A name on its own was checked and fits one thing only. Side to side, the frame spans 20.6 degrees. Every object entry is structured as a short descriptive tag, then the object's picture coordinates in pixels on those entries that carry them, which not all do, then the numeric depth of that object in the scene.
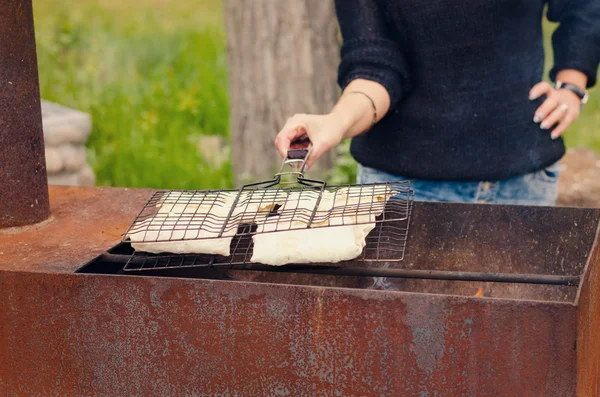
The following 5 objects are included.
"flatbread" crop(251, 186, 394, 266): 2.03
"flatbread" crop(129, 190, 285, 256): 2.04
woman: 2.32
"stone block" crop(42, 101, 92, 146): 3.11
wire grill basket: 2.04
